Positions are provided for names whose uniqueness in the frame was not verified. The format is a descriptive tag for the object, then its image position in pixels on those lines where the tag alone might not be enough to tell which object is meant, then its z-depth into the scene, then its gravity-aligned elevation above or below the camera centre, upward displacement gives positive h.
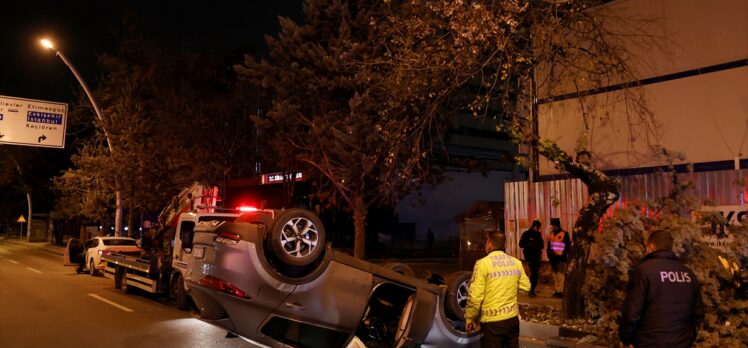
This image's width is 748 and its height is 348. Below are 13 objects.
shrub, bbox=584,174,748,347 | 6.83 -0.46
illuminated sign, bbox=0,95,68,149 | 21.67 +3.53
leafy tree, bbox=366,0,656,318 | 9.59 +2.78
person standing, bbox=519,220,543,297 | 12.77 -0.47
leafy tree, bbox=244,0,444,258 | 14.40 +3.13
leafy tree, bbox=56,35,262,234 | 23.48 +3.81
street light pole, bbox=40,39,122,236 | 22.33 +3.97
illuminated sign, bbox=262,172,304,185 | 21.13 +1.64
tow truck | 12.02 -0.89
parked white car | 20.45 -0.87
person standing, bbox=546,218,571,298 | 12.55 -0.52
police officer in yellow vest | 5.64 -0.69
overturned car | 5.58 -0.59
